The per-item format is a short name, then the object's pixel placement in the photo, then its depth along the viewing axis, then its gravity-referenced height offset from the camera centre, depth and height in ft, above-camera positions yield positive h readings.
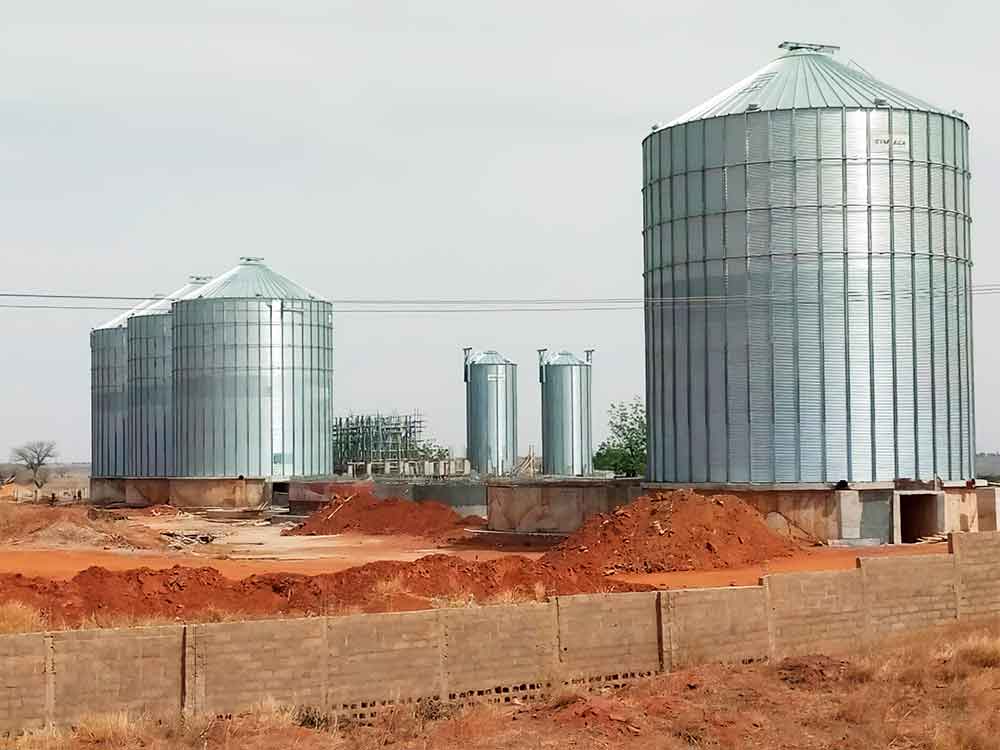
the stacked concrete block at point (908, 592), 80.69 -9.68
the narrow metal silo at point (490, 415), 301.63 +4.18
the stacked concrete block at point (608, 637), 68.28 -10.14
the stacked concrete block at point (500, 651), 64.90 -10.25
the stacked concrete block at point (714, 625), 71.51 -10.11
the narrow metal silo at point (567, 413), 304.50 +4.51
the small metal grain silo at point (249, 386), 242.17 +8.81
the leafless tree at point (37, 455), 470.39 -5.68
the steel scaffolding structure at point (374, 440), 313.94 -1.00
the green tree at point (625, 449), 305.32 -3.68
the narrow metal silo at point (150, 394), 267.18 +8.69
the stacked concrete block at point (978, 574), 86.79 -9.13
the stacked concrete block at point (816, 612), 75.61 -10.04
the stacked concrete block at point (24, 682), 56.44 -9.85
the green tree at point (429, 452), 319.66 -4.18
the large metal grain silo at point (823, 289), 130.31 +13.47
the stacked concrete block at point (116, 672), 57.77 -9.80
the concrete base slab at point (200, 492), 238.89 -9.81
